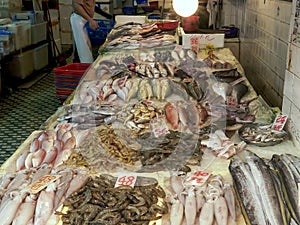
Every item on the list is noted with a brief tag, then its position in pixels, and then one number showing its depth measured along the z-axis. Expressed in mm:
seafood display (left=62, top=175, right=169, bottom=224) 2131
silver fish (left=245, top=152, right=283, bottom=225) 2009
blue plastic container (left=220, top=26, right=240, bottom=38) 7617
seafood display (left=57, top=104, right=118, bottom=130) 3393
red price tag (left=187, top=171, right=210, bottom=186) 2404
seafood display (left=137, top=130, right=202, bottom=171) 2770
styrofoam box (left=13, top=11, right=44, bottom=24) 9156
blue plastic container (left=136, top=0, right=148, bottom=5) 12664
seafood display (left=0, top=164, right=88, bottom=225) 2152
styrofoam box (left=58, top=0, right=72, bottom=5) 13156
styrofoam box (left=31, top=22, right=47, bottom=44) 9339
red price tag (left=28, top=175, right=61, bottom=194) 2326
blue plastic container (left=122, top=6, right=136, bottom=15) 11644
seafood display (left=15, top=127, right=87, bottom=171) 2799
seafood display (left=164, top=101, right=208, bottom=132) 3322
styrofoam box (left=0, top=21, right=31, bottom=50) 8195
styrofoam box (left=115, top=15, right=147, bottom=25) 8648
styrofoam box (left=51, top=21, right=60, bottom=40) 10797
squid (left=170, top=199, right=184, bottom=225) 2115
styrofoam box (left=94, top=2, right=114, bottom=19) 12166
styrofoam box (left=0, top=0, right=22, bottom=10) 8933
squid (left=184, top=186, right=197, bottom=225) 2107
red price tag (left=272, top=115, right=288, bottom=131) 3236
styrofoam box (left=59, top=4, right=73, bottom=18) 13338
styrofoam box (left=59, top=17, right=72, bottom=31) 13344
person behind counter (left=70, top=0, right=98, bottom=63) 8070
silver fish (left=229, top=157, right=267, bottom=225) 2041
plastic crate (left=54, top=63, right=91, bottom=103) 6457
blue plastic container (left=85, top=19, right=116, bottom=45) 9664
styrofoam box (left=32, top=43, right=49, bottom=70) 9480
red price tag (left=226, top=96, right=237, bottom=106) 3878
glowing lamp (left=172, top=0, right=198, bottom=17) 4582
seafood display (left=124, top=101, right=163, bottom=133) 3295
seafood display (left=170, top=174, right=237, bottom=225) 2109
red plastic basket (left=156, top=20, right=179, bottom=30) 7161
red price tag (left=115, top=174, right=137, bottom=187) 2465
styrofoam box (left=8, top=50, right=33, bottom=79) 8594
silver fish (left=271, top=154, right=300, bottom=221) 2088
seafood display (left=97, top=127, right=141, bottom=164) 2850
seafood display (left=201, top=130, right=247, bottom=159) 2927
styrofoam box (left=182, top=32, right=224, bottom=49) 5941
